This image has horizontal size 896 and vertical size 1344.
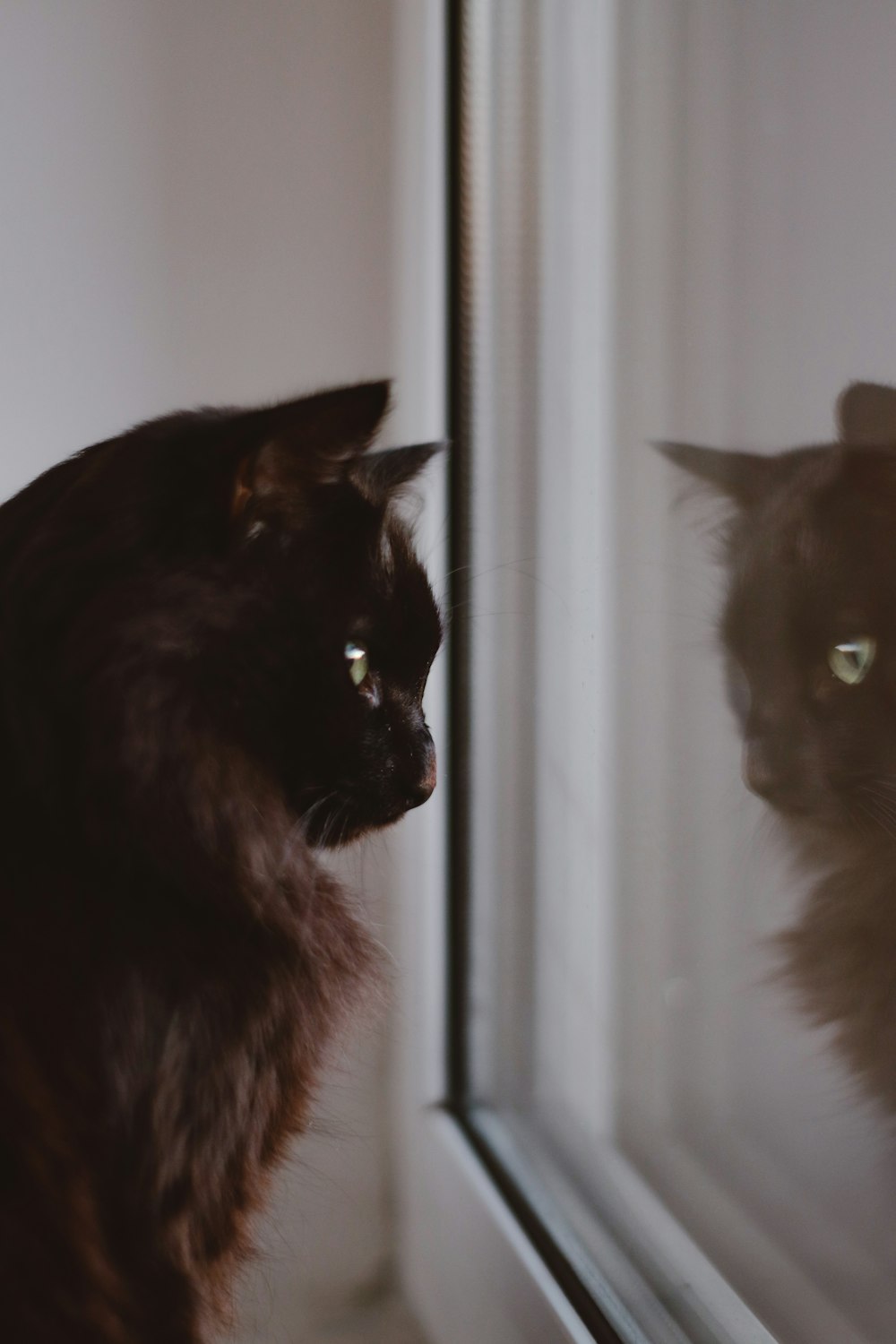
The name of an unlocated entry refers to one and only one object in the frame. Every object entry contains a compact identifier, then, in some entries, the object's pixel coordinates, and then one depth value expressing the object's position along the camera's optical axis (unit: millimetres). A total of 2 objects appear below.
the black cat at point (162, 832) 578
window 634
